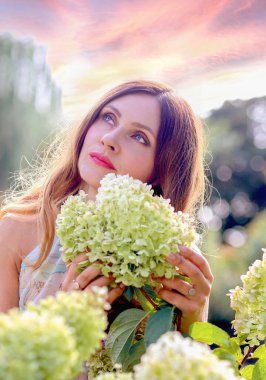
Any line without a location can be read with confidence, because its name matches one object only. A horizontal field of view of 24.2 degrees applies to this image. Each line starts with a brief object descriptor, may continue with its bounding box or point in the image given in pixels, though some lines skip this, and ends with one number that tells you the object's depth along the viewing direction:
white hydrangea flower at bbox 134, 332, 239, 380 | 0.55
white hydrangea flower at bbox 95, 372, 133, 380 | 0.60
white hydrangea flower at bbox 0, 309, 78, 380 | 0.50
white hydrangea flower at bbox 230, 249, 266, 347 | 1.21
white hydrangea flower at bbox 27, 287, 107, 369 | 0.58
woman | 1.72
